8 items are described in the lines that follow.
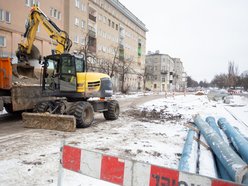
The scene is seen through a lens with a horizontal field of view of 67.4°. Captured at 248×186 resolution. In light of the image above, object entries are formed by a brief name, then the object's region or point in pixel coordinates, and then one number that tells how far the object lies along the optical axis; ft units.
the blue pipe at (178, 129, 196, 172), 11.88
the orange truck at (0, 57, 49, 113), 25.04
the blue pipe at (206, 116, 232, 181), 11.26
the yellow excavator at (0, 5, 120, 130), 23.88
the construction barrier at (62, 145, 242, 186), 5.85
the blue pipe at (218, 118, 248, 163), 12.99
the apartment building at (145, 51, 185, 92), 230.44
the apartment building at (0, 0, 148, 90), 63.38
